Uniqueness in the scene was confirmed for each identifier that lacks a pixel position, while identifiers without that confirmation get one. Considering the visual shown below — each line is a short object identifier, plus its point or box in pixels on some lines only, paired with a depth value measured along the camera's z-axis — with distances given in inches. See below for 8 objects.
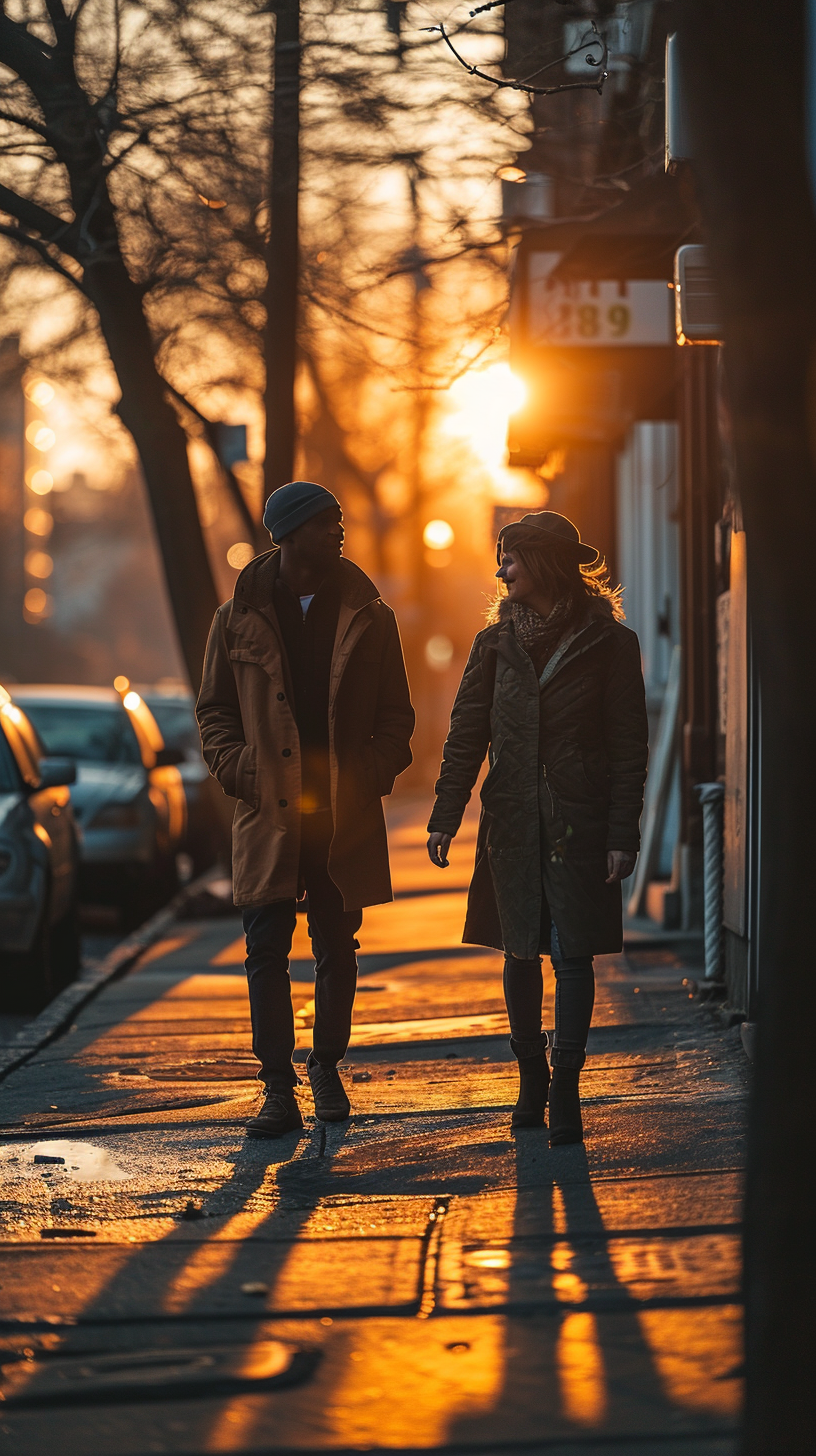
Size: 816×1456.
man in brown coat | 441.4
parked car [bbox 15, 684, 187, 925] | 1048.2
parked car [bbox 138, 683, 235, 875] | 1412.4
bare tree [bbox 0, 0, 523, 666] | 624.4
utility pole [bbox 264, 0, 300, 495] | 629.3
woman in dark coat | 413.1
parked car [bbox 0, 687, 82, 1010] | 697.6
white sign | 869.8
